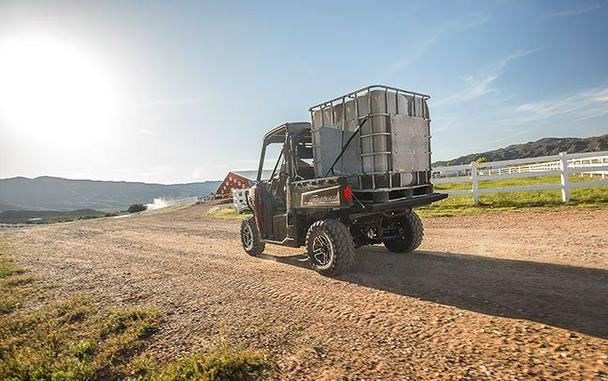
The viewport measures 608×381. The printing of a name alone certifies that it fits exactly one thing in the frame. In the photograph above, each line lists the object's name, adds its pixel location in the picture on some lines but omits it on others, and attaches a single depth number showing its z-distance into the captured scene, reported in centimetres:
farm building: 5116
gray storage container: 570
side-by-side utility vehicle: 564
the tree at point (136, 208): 4865
